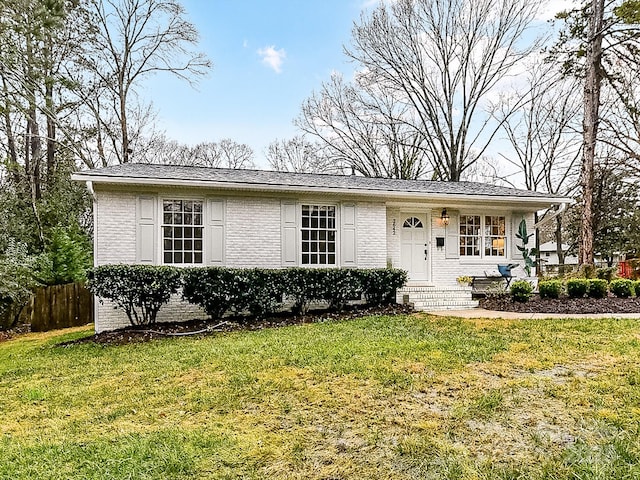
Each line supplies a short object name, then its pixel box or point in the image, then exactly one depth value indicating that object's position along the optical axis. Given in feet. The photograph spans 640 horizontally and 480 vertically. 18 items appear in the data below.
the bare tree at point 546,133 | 65.98
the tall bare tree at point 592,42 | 39.63
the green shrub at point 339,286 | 30.91
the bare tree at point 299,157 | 76.95
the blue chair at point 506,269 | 37.21
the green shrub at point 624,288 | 32.55
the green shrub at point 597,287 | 31.91
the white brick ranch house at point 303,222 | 29.68
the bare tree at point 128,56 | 56.29
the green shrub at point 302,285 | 30.07
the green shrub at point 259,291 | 28.96
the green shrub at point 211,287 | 27.89
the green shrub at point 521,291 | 31.78
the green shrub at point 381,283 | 31.86
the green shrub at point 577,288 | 32.04
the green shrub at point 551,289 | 32.37
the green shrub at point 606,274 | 38.09
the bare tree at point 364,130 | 70.44
